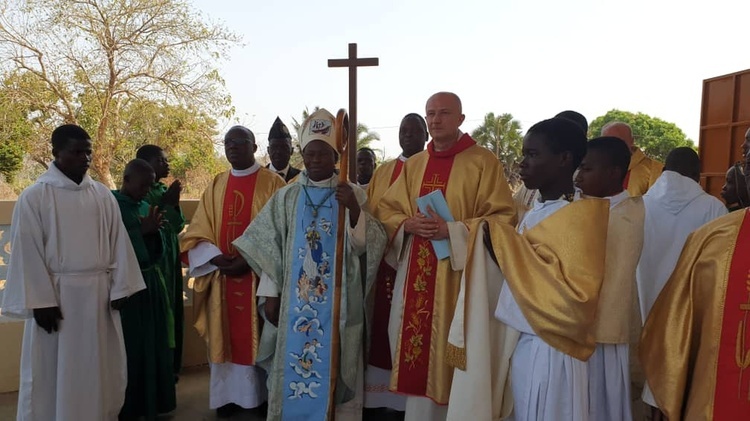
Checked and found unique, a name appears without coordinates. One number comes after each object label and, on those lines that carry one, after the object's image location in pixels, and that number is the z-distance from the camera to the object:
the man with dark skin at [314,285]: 3.54
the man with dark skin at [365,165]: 6.40
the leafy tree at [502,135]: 33.00
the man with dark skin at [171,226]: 4.64
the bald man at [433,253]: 3.49
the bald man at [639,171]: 5.11
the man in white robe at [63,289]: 3.27
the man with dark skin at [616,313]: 2.34
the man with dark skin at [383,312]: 3.99
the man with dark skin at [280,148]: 4.83
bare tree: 16.67
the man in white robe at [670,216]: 3.76
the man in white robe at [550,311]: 2.19
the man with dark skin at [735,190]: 4.51
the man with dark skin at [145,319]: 3.93
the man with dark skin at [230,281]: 4.14
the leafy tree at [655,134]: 37.19
